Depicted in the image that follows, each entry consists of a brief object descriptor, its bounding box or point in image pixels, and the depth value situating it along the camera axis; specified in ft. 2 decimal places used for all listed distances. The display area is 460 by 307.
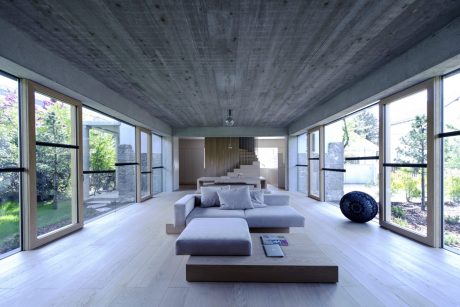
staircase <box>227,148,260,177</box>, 32.45
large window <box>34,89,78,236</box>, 10.63
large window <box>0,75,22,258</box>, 9.02
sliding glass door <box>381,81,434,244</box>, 10.30
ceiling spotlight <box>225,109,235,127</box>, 16.87
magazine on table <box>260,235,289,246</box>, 8.43
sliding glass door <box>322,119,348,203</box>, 18.12
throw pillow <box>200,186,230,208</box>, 13.23
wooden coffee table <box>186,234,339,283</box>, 6.95
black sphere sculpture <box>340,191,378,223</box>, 13.35
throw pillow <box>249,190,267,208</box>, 12.96
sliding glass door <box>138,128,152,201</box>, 21.86
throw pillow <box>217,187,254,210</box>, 12.45
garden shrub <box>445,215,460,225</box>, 9.29
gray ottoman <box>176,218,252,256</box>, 7.52
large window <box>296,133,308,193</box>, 26.66
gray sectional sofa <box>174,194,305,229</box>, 10.96
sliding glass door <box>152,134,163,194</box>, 25.53
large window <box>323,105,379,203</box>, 14.37
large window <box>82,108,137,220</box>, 14.43
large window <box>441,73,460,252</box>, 9.14
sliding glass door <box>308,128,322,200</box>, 21.71
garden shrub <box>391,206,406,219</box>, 11.89
